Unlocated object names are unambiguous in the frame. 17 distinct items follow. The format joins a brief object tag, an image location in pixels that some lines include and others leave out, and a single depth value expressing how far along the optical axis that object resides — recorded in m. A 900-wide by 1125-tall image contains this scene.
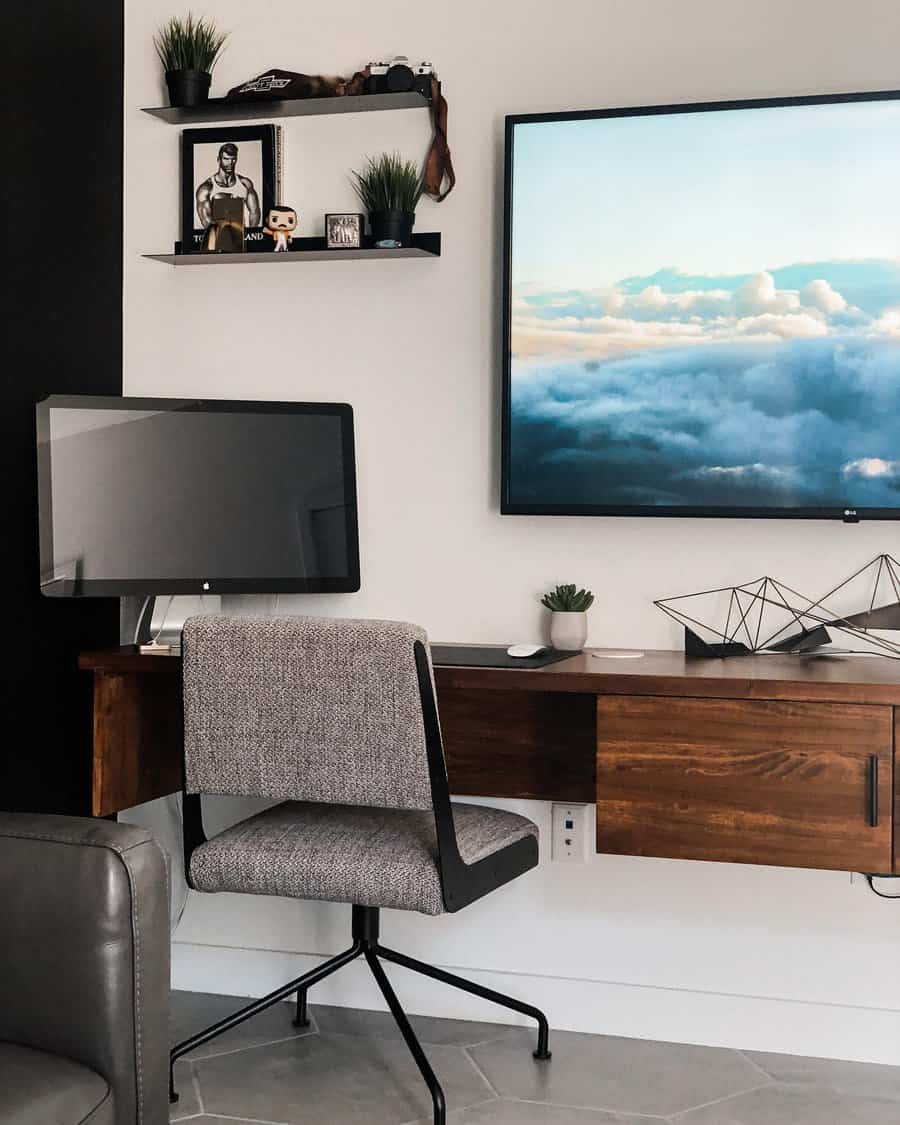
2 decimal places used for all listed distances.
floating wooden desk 2.02
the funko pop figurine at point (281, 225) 2.69
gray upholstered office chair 1.96
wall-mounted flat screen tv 2.41
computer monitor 2.40
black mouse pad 2.27
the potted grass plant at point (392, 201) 2.61
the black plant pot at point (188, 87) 2.74
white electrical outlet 2.64
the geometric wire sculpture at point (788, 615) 2.40
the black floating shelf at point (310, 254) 2.66
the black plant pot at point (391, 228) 2.61
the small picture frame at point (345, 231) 2.67
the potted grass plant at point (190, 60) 2.75
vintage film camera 2.62
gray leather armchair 1.41
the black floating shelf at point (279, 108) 2.67
